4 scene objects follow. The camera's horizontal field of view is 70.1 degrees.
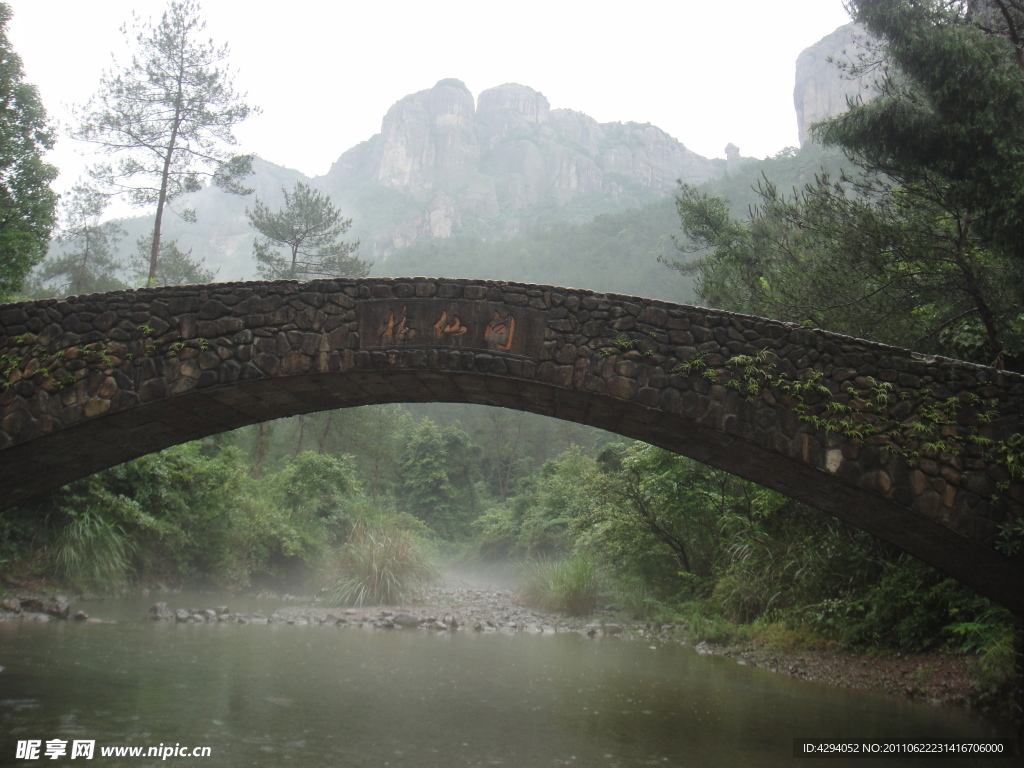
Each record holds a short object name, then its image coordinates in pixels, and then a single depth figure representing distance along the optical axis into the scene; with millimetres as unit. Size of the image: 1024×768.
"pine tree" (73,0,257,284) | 16578
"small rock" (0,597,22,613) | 8617
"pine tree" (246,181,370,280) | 21672
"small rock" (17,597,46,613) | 8901
